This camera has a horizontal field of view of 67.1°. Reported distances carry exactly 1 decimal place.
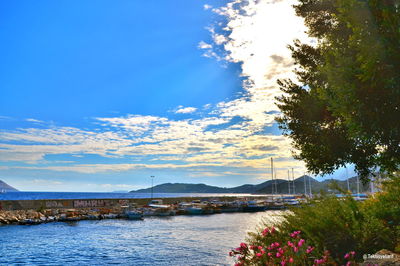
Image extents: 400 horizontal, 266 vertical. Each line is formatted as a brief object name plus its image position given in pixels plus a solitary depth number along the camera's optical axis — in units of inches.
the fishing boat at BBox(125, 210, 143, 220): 2492.6
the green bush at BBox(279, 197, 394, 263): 346.6
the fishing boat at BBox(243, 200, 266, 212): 3307.1
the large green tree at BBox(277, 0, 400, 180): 278.8
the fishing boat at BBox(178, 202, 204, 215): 2982.3
